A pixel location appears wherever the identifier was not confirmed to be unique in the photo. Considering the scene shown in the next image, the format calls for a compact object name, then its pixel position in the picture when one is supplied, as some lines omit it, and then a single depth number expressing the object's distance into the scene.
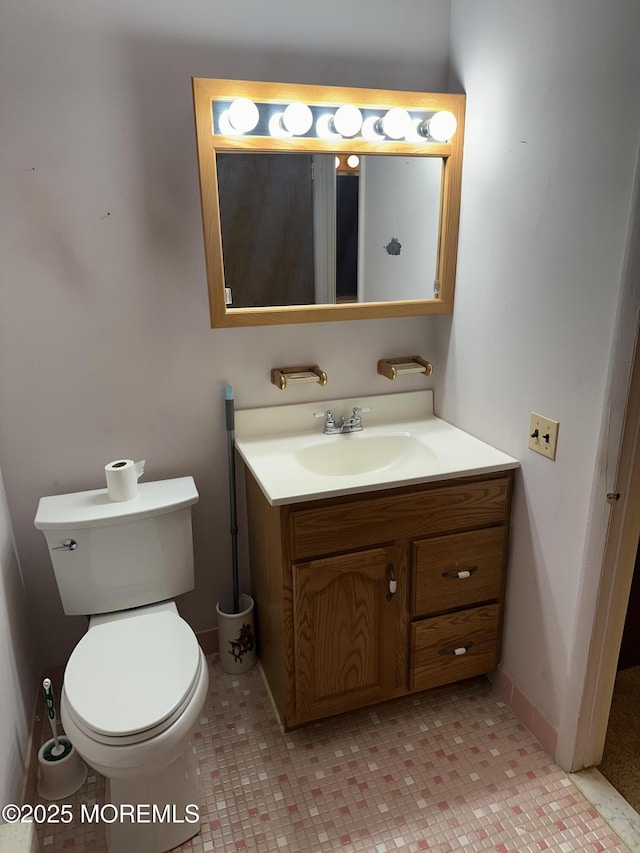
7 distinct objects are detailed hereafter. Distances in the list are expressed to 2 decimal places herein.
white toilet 1.38
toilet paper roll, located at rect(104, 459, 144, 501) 1.77
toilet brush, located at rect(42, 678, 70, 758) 1.59
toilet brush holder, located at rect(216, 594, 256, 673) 2.09
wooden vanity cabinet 1.67
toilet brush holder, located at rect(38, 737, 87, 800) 1.65
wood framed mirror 1.68
